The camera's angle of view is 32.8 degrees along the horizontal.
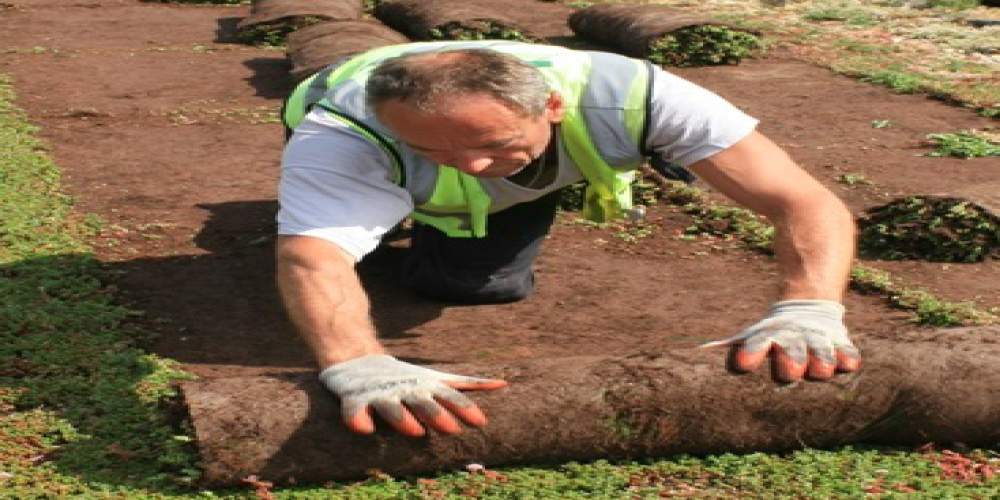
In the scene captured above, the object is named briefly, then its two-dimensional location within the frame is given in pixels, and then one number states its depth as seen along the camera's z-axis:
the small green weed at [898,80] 10.05
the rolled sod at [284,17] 11.41
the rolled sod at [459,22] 11.03
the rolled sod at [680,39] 10.87
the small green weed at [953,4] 13.17
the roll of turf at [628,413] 4.18
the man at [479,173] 4.38
